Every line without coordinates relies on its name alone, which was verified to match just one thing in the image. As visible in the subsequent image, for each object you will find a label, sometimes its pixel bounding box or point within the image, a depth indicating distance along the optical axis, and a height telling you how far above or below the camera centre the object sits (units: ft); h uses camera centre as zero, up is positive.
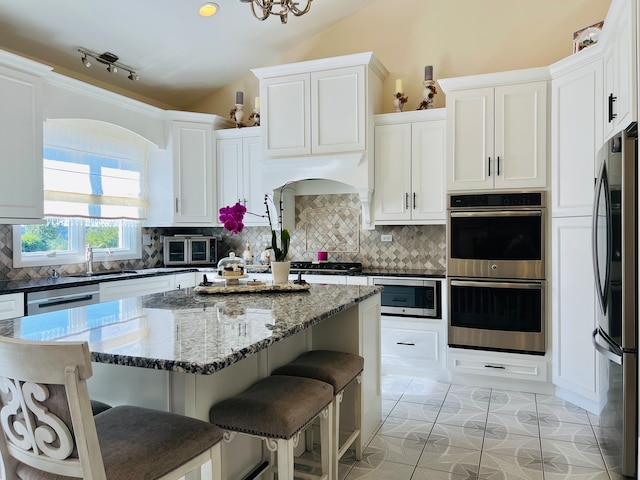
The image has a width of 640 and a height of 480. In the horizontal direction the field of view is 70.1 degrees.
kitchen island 4.48 -1.08
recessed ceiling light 12.60 +6.43
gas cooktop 13.97 -0.93
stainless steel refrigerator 6.78 -0.86
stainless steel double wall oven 11.47 -0.86
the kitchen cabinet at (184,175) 15.67 +2.23
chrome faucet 13.85 -0.57
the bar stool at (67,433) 3.49 -1.68
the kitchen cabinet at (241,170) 15.85 +2.42
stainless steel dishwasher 10.43 -1.43
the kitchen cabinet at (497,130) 11.55 +2.80
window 12.76 +1.33
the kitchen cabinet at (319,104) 13.50 +4.10
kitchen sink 13.33 -1.04
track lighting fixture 12.99 +5.34
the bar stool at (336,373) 6.97 -2.11
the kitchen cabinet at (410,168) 13.24 +2.07
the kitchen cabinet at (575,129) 10.27 +2.54
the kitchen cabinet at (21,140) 10.56 +2.40
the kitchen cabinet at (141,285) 12.56 -1.40
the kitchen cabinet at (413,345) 12.67 -3.04
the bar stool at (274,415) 5.27 -2.09
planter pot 8.62 -0.64
